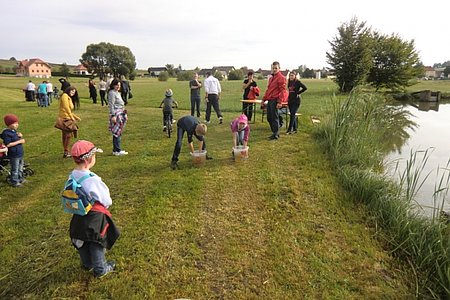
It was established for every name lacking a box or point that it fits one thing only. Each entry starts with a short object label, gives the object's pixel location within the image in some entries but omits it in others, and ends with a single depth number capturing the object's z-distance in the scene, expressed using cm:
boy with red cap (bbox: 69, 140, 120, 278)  304
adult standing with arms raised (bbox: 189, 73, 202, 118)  1102
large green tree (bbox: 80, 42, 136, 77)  7862
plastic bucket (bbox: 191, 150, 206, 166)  673
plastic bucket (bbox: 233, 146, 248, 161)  702
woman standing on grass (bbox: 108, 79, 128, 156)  699
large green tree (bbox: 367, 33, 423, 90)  3050
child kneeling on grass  671
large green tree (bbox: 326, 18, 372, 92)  2803
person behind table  1074
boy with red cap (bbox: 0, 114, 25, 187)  551
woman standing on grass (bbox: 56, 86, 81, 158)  690
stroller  597
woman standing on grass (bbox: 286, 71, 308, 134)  905
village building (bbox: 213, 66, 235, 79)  12338
